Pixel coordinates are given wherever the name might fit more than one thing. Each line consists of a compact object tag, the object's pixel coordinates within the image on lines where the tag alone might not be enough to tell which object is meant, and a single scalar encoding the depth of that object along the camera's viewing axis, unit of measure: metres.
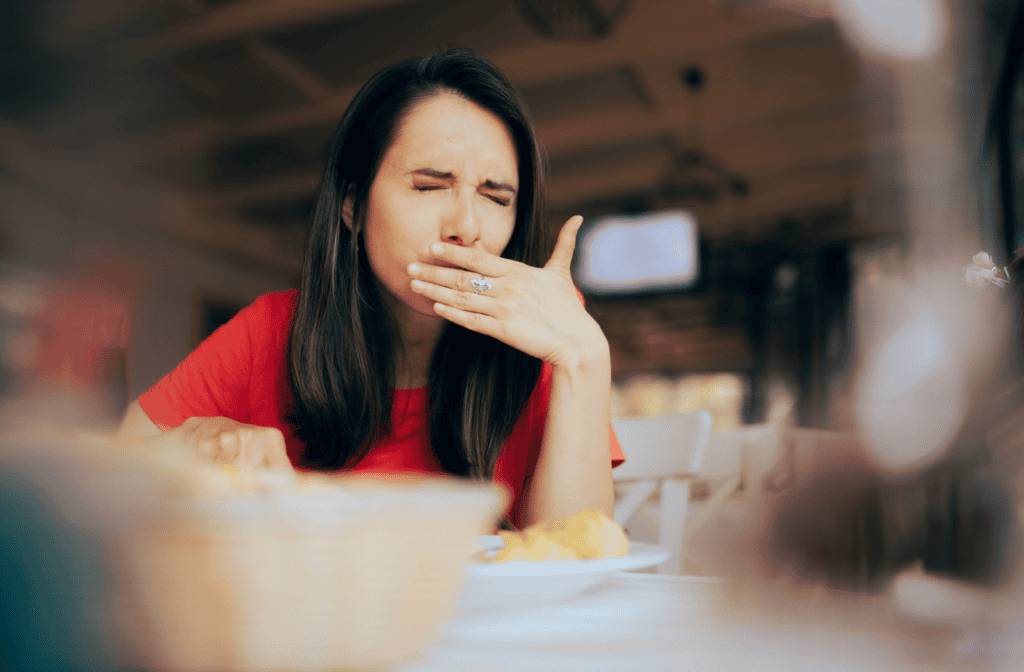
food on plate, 0.51
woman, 0.93
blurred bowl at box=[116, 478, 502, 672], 0.30
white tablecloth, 0.35
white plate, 0.47
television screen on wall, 6.36
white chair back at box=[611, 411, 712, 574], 1.46
